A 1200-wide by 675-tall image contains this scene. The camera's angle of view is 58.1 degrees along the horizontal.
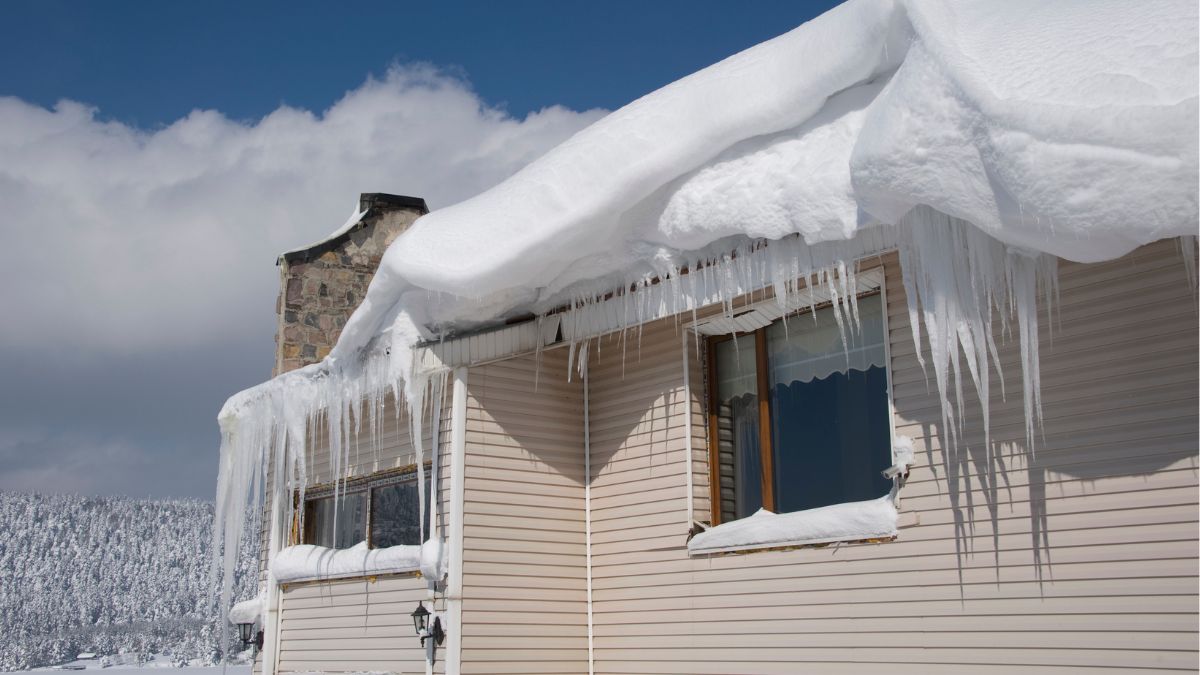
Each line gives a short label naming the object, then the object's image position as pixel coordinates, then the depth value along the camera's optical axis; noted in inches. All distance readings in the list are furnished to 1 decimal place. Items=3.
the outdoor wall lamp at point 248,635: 380.7
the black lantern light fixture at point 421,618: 278.4
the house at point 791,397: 184.9
